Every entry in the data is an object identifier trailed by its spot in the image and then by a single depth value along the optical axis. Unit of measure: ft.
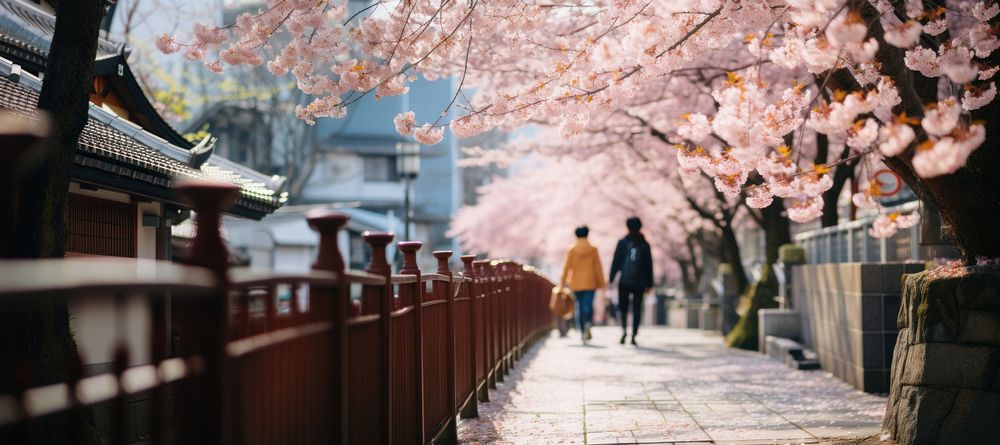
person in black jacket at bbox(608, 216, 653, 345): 49.78
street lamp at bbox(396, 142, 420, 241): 70.54
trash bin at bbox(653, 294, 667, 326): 127.42
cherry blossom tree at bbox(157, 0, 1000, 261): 17.63
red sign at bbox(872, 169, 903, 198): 39.37
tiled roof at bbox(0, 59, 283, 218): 29.32
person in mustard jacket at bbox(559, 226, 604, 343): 51.44
